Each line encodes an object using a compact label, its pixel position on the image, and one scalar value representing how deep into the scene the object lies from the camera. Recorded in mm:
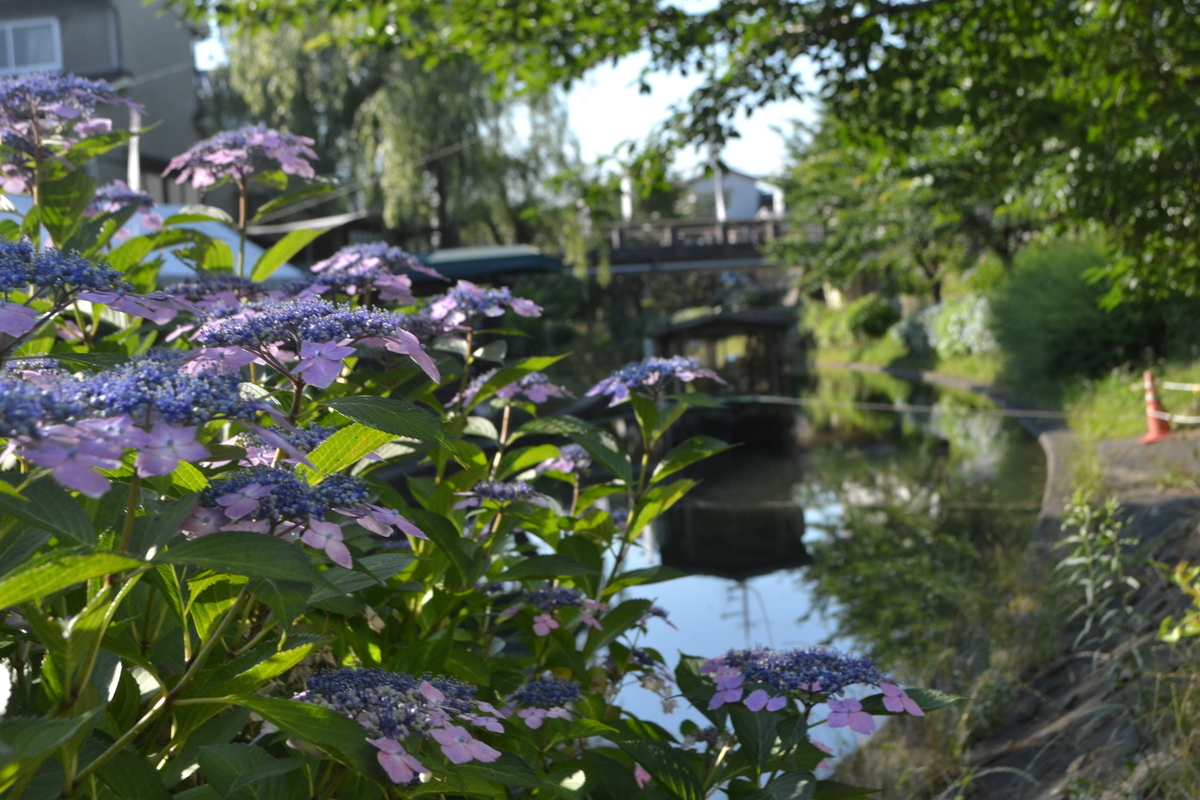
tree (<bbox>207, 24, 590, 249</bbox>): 18406
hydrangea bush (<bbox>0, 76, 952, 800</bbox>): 924
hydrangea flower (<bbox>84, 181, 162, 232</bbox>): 2297
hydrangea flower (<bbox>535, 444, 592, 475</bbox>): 2621
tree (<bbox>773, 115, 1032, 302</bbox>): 22297
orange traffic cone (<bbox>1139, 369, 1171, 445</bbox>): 9312
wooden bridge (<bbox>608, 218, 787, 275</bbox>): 29797
